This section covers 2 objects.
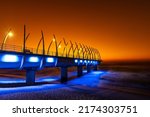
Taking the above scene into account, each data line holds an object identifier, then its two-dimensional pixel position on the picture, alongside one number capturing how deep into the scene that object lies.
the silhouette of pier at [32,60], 32.13
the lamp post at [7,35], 36.06
